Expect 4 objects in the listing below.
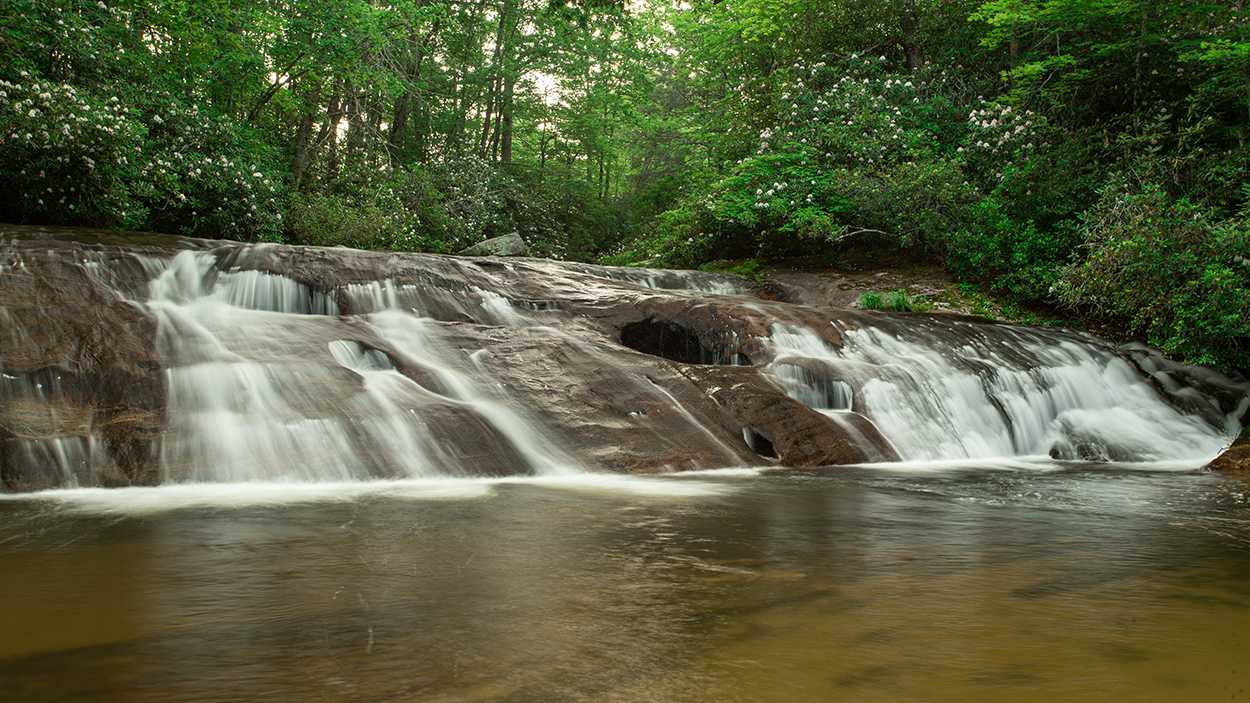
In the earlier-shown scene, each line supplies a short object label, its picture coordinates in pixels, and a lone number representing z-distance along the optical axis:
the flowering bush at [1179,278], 8.36
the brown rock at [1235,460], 6.25
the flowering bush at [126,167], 9.27
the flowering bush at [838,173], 13.09
